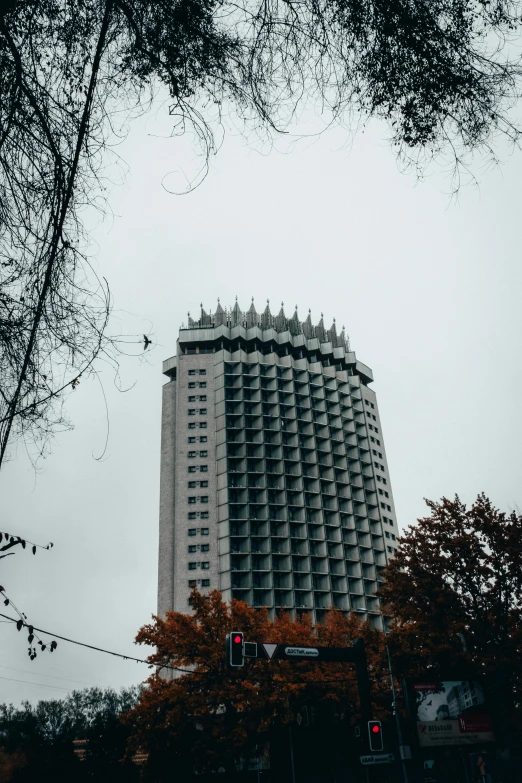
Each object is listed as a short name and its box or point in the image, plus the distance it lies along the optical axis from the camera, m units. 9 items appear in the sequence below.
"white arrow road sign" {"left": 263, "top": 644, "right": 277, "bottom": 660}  16.84
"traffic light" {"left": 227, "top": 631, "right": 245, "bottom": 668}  15.99
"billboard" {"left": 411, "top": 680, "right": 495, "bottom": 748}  22.08
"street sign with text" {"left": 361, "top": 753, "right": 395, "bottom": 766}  17.10
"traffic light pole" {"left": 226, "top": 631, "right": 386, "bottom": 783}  16.22
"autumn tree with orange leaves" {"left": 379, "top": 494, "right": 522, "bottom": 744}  22.62
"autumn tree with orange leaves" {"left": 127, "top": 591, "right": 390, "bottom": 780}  28.94
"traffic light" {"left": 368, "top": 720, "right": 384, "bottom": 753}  17.12
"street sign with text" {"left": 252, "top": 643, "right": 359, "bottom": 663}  16.83
